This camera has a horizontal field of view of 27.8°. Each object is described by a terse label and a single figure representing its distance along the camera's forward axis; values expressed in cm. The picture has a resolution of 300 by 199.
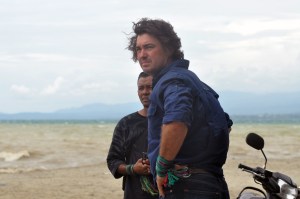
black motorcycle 338
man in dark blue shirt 326
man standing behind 441
